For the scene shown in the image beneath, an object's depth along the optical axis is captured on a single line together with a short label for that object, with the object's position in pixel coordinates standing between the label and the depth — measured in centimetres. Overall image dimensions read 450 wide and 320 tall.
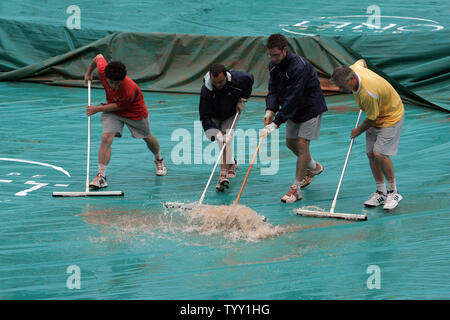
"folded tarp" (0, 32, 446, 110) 2234
